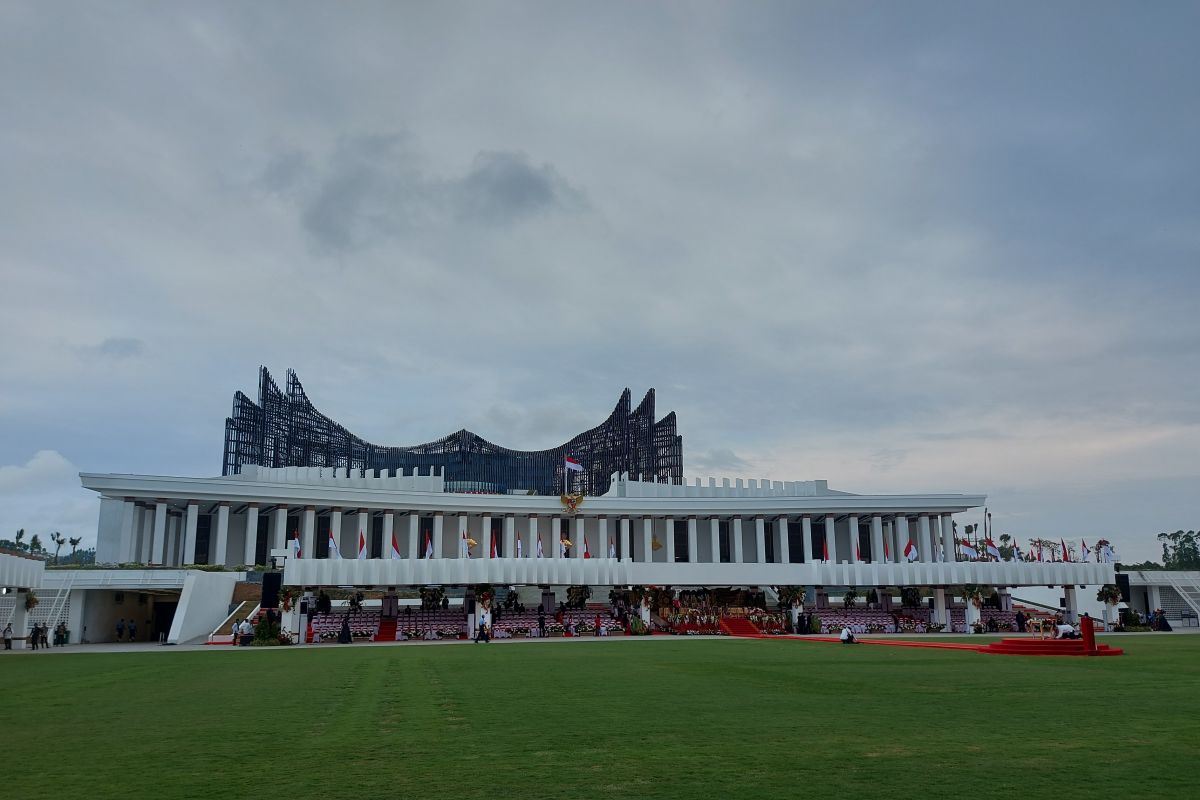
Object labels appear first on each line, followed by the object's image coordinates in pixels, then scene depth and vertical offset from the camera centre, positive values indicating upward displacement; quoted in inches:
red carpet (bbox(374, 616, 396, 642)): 1991.9 -84.4
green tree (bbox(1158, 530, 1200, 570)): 5620.1 +215.1
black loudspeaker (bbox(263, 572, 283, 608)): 1855.3 +3.2
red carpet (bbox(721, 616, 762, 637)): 2129.7 -87.9
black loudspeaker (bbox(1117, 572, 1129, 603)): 2325.3 -2.2
